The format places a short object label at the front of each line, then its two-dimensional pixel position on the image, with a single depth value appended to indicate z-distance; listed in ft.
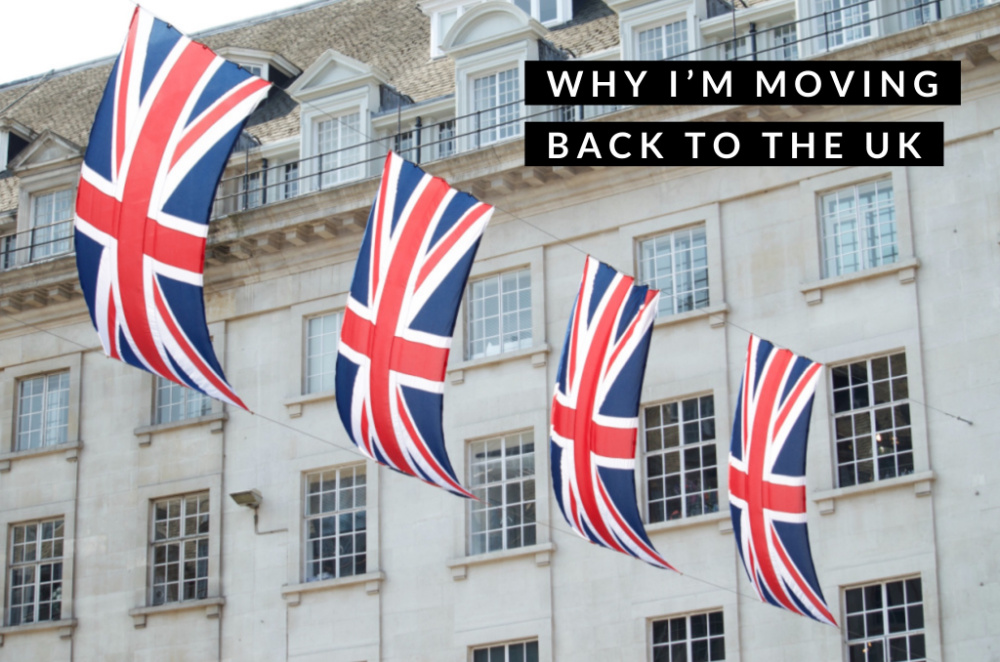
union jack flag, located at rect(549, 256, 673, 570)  84.02
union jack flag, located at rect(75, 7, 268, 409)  75.31
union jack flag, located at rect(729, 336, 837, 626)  86.99
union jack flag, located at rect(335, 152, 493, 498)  77.05
